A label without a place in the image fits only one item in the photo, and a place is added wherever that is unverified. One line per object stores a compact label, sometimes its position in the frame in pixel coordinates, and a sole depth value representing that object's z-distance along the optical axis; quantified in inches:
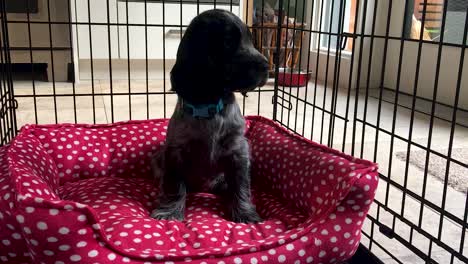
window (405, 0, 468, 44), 117.0
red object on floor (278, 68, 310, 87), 139.8
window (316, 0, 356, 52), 169.6
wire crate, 59.9
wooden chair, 154.9
